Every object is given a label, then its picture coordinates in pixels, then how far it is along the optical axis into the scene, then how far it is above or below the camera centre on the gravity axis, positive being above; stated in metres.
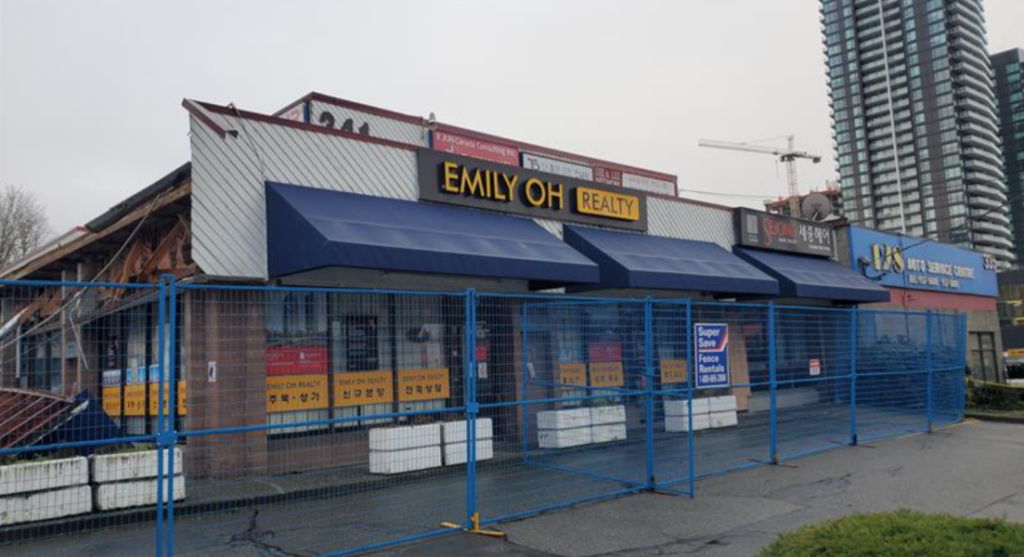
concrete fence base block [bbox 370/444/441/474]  9.45 -1.53
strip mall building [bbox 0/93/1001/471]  9.46 +1.61
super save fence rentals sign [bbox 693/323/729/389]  9.92 -0.29
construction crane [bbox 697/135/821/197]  115.75 +28.94
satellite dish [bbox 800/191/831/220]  24.09 +4.22
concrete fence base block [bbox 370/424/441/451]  9.45 -1.22
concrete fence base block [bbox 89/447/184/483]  8.47 -1.30
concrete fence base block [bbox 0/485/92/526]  7.79 -1.63
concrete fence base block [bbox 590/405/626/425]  10.77 -1.15
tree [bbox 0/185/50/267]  40.81 +8.21
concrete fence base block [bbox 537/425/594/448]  10.59 -1.46
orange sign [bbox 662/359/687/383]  10.16 -0.49
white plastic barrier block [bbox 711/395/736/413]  14.03 -1.38
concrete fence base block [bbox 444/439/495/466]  10.32 -1.58
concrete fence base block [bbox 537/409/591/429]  10.63 -1.17
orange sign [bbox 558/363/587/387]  11.04 -0.52
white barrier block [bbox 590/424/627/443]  10.84 -1.42
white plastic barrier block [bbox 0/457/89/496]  7.78 -1.28
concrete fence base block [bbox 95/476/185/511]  8.43 -1.63
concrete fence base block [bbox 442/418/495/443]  10.38 -1.25
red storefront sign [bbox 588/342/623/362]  10.46 -0.18
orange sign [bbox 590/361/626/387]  10.54 -0.52
